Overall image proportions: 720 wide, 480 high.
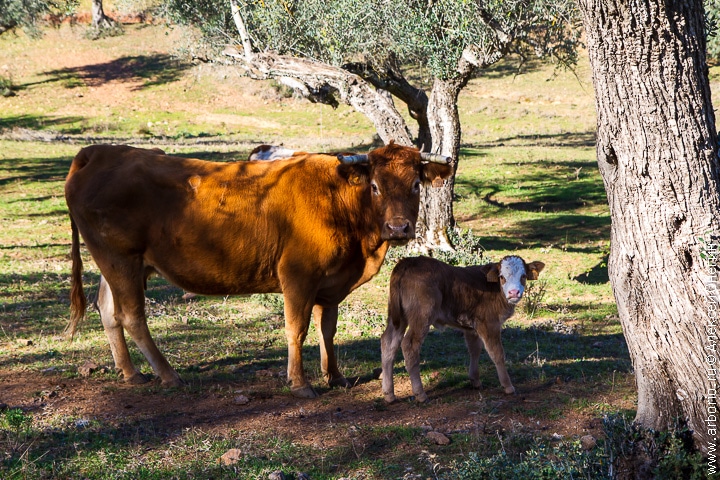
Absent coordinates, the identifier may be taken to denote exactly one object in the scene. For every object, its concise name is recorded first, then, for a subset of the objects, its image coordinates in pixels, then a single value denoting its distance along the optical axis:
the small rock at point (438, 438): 13.49
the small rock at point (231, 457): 12.84
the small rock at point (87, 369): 17.66
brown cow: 16.66
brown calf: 16.03
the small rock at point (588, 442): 13.16
